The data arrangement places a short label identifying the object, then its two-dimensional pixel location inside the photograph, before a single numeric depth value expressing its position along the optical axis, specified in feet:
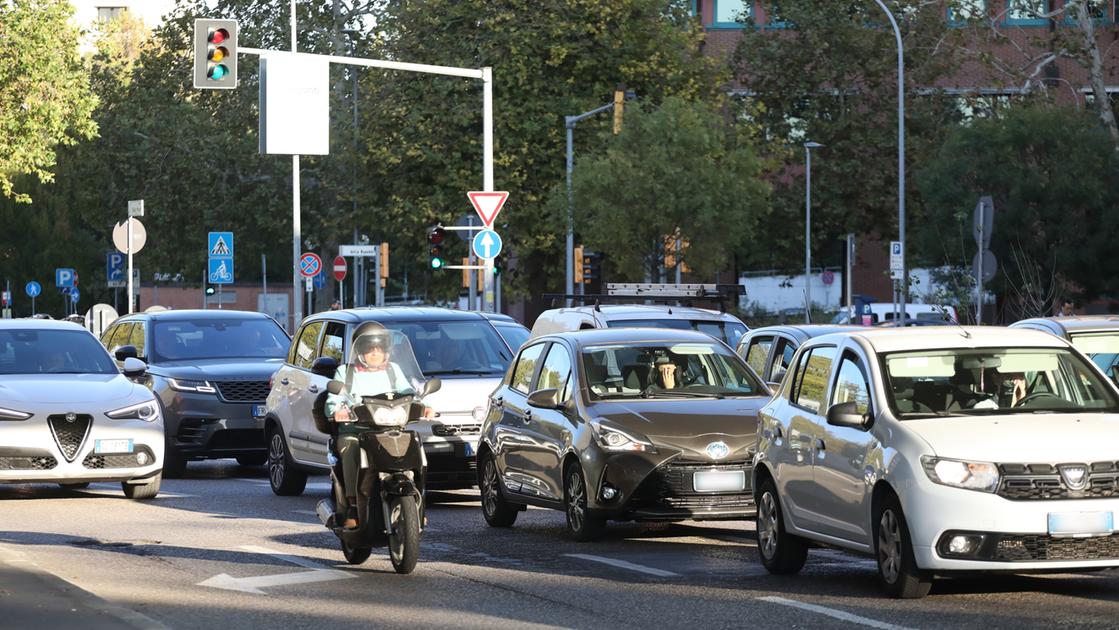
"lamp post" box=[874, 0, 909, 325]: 183.42
